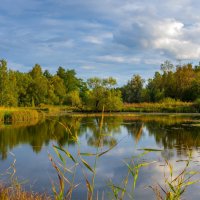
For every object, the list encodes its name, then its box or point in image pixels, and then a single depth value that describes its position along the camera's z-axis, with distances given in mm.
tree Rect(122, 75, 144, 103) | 55562
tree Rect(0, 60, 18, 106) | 32844
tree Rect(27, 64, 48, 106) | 44688
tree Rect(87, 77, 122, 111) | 38156
